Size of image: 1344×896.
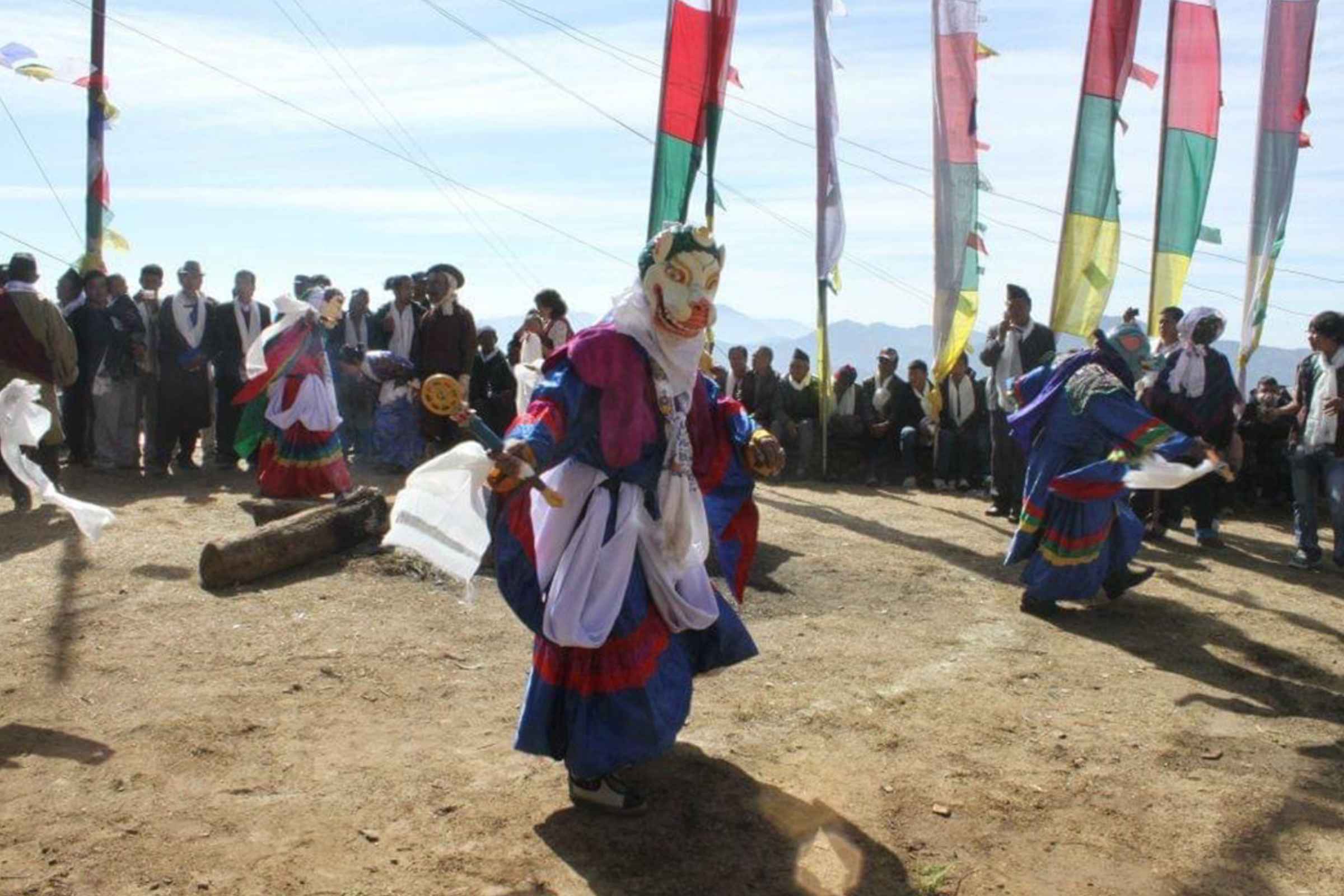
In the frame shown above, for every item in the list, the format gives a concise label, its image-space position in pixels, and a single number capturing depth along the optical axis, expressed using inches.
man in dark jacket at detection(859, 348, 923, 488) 506.3
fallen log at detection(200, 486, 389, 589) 271.9
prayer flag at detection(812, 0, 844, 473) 432.1
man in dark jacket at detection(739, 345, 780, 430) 525.7
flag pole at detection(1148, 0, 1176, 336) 402.9
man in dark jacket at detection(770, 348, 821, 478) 517.3
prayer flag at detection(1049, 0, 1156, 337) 385.4
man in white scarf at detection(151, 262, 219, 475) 447.8
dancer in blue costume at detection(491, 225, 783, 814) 157.1
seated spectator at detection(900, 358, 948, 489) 500.1
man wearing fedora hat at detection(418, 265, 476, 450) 423.6
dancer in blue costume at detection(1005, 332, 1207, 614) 264.2
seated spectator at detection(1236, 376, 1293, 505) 454.0
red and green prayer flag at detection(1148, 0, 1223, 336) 403.2
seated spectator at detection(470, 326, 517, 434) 482.6
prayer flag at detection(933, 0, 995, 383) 414.3
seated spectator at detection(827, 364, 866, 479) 508.4
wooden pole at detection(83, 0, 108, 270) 499.2
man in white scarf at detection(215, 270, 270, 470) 452.8
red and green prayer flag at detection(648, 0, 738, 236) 422.3
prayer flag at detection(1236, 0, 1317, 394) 416.8
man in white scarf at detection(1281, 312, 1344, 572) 332.2
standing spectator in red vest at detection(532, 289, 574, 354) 392.8
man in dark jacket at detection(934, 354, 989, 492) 490.3
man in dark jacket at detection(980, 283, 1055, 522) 394.6
